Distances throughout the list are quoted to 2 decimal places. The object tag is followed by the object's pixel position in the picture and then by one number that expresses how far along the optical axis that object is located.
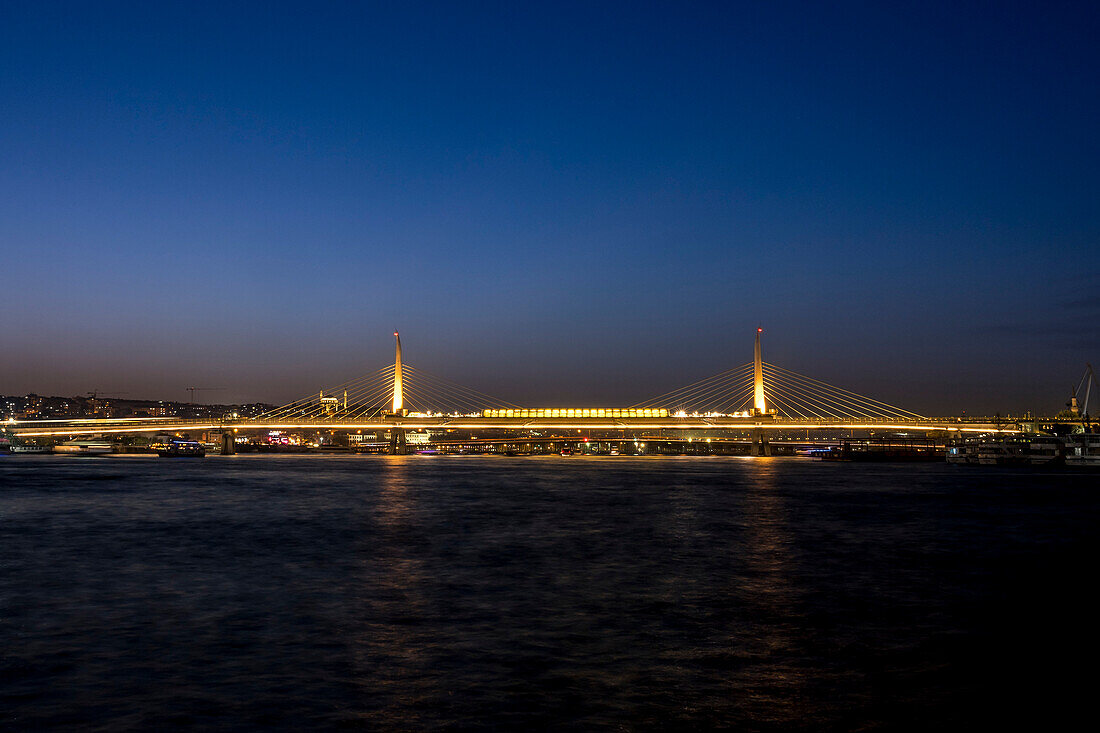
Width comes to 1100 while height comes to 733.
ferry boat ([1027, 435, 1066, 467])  110.56
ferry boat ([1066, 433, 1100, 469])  100.41
